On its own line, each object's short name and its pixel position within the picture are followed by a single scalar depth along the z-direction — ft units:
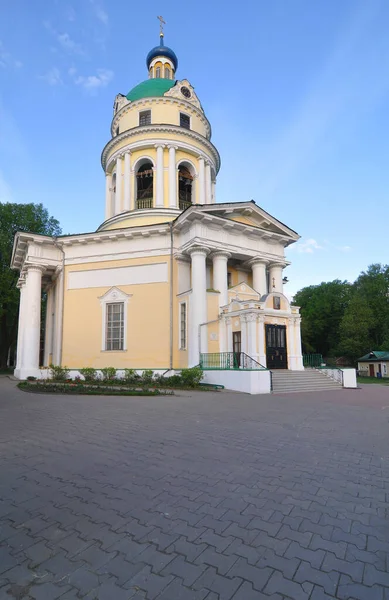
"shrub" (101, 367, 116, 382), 60.13
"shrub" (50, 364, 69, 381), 64.00
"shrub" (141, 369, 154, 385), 56.95
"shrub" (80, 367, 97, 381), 61.41
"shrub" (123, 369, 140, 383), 58.55
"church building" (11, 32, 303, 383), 61.57
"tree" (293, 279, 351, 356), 186.12
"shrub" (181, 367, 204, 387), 52.47
